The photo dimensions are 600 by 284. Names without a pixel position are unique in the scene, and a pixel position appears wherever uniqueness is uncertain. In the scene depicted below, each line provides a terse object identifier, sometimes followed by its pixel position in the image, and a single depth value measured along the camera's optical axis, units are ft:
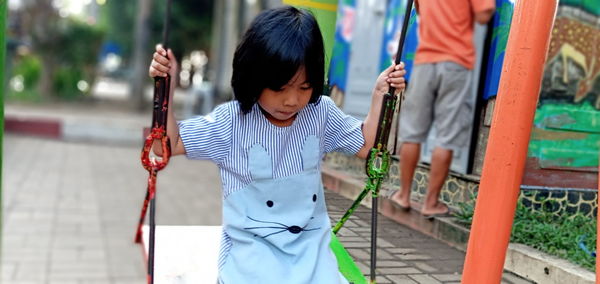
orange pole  4.45
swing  4.63
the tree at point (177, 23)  61.00
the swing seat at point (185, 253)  5.46
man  7.25
